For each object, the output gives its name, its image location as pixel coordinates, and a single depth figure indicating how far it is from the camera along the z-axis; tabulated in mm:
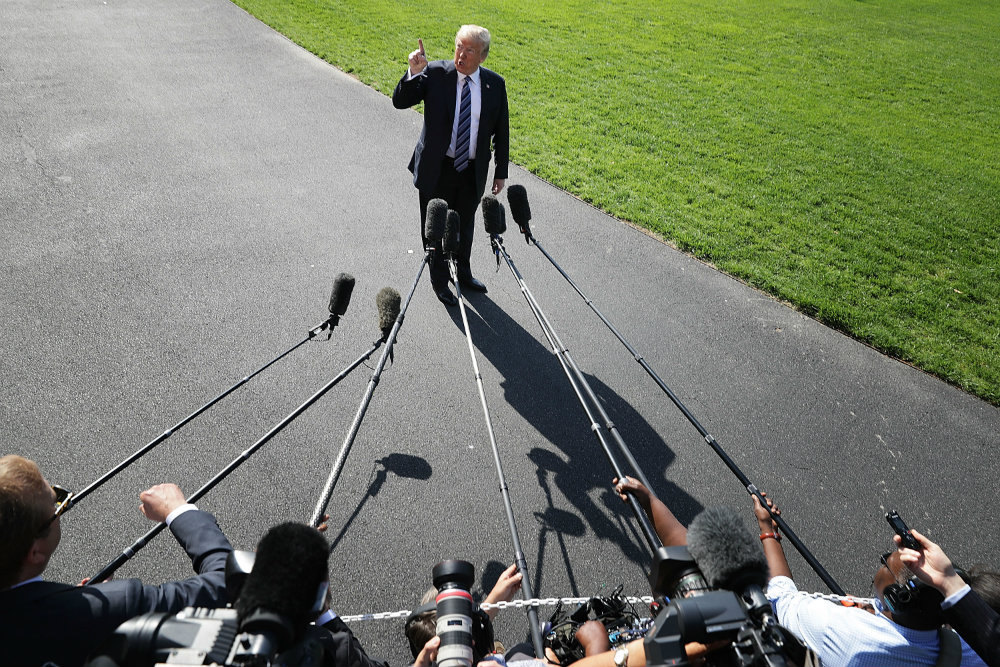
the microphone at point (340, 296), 3961
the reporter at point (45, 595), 2096
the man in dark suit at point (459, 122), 5414
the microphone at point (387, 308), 4090
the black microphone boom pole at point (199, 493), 2434
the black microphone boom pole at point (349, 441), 2539
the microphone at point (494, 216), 5145
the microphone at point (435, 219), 4328
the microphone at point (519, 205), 5078
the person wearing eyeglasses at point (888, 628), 2377
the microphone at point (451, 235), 4727
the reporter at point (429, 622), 2400
